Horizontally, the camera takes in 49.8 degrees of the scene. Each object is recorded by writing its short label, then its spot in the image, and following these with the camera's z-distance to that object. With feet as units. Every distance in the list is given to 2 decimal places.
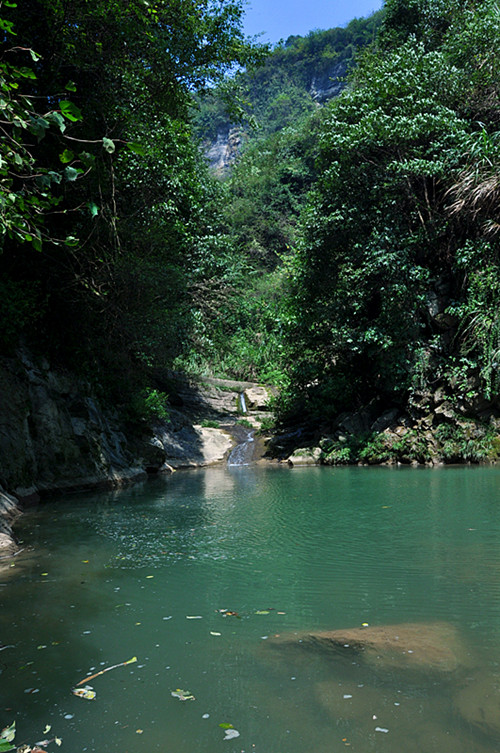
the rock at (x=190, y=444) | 47.37
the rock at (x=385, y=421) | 44.75
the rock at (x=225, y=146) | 255.29
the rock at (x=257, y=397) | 65.26
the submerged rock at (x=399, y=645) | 8.08
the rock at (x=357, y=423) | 46.93
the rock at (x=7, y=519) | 16.30
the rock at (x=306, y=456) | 46.16
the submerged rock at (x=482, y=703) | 6.45
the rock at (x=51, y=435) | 25.34
